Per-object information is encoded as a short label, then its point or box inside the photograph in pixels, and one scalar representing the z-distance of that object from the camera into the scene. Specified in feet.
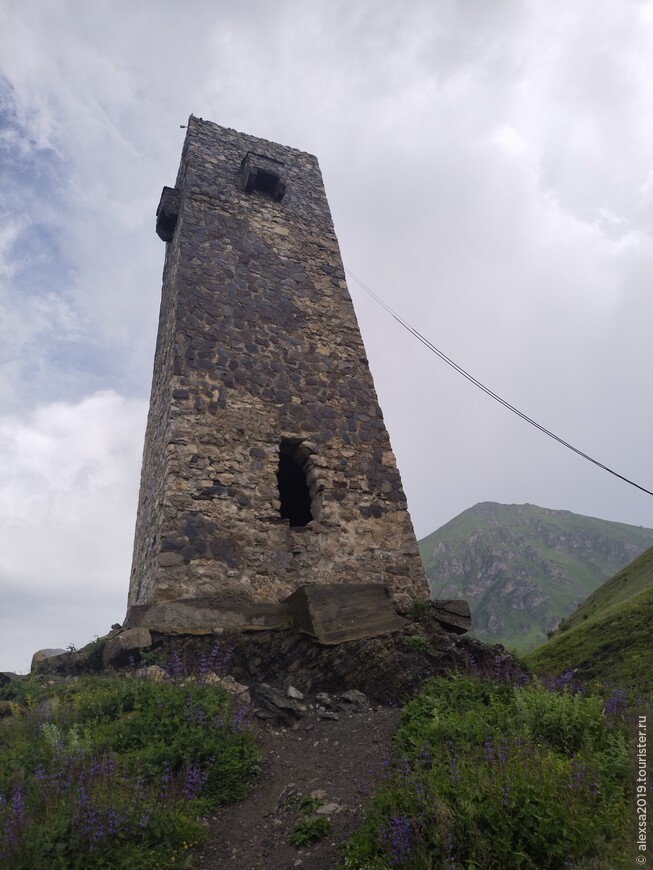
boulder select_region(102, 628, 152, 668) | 22.75
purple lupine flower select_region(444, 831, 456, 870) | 10.51
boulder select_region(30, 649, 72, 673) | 25.25
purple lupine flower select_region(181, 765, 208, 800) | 14.67
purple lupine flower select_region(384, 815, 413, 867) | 11.04
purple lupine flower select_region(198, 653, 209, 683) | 21.73
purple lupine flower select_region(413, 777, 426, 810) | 11.96
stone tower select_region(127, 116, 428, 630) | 26.68
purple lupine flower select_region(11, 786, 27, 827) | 12.28
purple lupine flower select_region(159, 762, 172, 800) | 14.35
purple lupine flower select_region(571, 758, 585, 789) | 12.11
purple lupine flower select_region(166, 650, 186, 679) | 22.05
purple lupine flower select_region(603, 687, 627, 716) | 17.39
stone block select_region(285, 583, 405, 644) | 24.31
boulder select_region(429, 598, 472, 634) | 26.91
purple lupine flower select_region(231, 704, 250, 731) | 17.94
